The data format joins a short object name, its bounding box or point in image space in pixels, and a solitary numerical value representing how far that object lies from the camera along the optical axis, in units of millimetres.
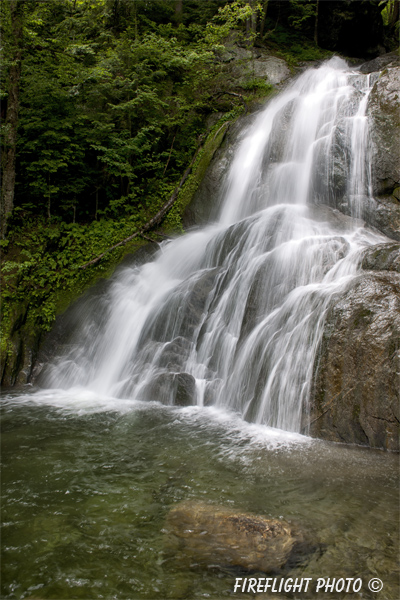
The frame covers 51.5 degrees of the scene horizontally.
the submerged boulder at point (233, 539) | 2957
